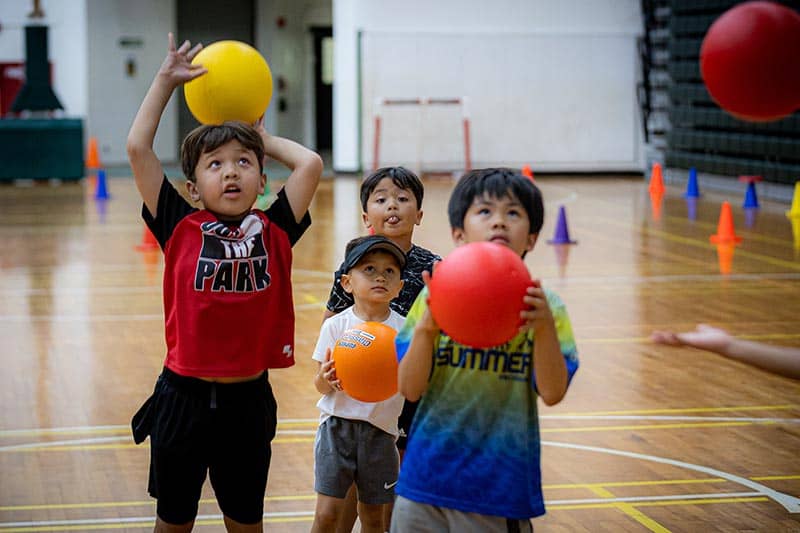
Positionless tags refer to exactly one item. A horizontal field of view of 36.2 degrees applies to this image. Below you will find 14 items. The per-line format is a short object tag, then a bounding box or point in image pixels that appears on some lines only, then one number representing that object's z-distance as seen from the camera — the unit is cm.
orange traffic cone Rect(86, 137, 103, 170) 2405
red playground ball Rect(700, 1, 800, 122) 342
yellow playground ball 375
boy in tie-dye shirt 293
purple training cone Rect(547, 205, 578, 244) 1381
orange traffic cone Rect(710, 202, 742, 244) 1357
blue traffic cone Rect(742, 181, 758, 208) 1731
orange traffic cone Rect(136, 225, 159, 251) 1328
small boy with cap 396
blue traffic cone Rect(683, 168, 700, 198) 1931
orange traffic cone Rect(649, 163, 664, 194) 1958
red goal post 2262
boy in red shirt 360
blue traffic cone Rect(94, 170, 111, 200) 1884
